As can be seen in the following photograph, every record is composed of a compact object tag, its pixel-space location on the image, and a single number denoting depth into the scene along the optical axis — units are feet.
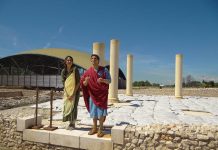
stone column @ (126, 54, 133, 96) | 80.53
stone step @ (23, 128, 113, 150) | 20.97
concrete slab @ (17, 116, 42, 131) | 24.56
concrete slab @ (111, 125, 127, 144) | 20.42
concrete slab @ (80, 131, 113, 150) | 20.85
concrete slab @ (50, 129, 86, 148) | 21.85
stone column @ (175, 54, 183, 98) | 77.07
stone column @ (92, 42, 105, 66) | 49.32
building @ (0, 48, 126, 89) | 148.66
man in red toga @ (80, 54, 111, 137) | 22.20
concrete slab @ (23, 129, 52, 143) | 23.26
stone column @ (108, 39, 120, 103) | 54.70
